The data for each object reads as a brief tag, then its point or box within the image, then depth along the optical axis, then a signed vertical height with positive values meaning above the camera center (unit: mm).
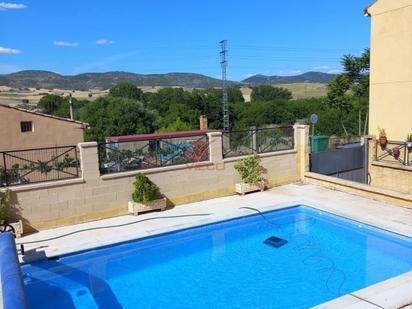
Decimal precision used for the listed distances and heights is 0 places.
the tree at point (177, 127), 51388 -2098
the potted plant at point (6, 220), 8812 -2426
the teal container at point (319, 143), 16672 -1593
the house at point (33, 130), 30609 -1146
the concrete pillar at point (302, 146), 13648 -1390
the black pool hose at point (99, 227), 8838 -2882
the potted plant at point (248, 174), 12406 -2115
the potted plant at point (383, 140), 14401 -1331
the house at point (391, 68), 14773 +1489
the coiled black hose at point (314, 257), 7232 -3297
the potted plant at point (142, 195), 10555 -2293
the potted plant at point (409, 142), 13547 -1380
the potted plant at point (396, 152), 13969 -1748
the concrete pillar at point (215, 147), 11984 -1155
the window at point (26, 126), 31319 -785
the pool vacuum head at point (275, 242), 9112 -3253
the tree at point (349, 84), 23719 +1422
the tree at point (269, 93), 92712 +3755
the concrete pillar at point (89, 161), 9969 -1216
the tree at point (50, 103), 76875 +2716
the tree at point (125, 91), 82225 +4926
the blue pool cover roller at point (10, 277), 4277 -2099
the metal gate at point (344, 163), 14391 -2177
